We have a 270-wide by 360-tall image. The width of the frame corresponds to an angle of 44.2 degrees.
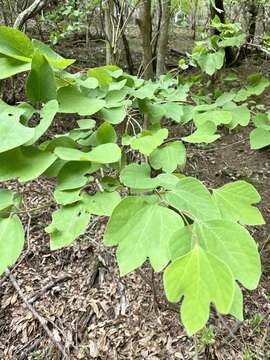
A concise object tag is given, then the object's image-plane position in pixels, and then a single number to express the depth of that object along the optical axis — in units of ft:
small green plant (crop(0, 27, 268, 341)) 1.47
